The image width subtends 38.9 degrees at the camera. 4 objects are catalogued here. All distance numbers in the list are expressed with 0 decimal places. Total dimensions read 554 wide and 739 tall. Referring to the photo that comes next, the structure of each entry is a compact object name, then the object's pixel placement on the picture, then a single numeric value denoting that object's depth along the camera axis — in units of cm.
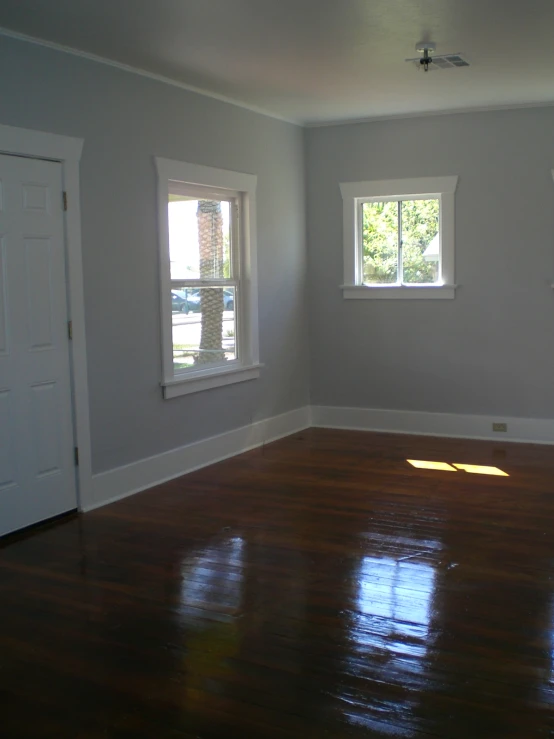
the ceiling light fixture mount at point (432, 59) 457
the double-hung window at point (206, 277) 542
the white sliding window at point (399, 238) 669
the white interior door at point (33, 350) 423
